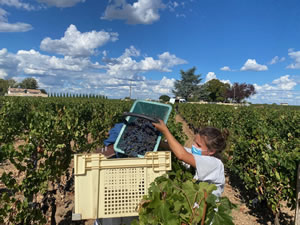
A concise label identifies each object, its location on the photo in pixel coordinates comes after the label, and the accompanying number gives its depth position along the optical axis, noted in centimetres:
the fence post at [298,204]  276
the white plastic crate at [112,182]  133
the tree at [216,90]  8119
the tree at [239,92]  7981
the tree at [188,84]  7781
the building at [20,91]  7962
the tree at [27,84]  9444
